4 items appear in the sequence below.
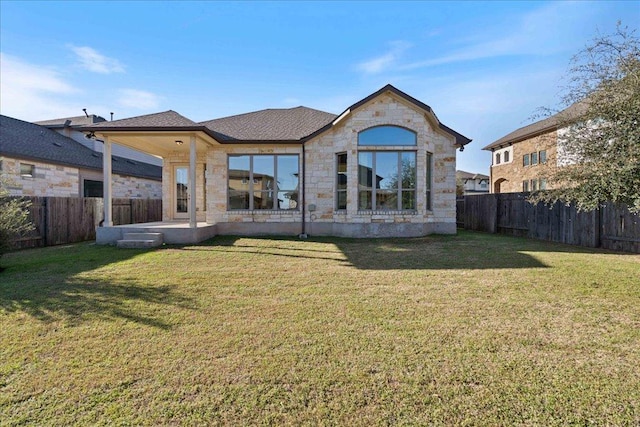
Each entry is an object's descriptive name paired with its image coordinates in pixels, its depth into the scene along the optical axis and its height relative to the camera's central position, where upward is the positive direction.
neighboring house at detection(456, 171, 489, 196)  48.69 +4.27
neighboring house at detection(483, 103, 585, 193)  22.70 +4.07
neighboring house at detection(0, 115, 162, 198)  12.67 +1.97
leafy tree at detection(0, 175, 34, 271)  6.44 -0.21
